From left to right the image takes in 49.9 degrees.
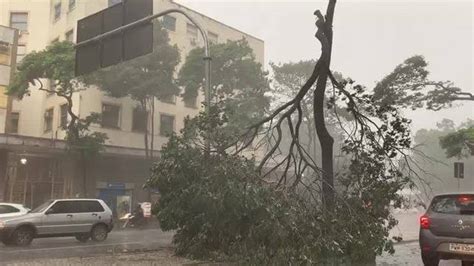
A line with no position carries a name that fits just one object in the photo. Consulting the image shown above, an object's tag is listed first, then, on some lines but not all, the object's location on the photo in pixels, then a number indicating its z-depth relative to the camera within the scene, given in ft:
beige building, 118.42
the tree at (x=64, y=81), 90.58
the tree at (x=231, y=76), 112.16
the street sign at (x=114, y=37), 42.88
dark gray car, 31.32
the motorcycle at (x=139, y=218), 93.20
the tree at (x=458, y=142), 76.69
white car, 65.62
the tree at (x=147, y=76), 104.99
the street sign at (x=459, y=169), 64.28
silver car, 57.77
